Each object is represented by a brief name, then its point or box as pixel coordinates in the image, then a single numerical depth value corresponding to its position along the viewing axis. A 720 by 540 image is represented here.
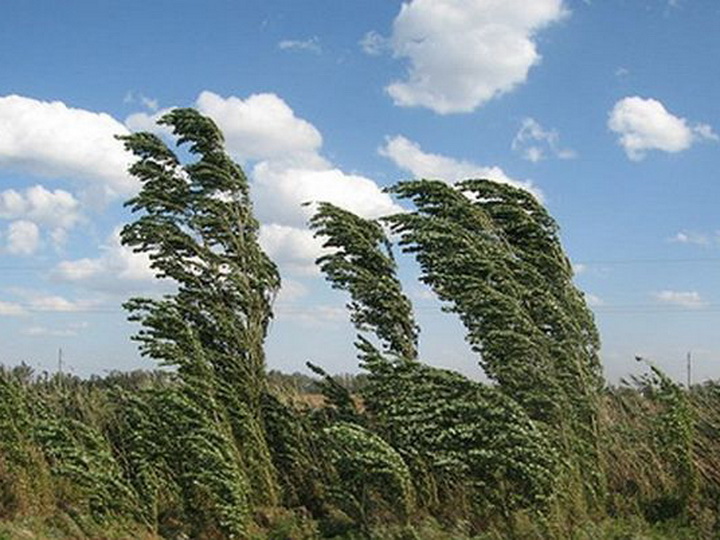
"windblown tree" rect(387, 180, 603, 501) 12.23
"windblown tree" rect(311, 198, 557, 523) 11.29
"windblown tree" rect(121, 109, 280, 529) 13.52
